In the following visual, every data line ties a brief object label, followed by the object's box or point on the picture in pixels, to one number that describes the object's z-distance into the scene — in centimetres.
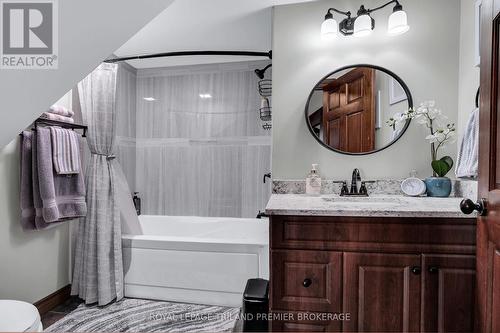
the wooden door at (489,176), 102
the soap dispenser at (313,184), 189
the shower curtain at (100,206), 214
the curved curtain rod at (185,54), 247
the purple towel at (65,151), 193
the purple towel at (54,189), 185
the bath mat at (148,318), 185
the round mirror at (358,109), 191
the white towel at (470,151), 139
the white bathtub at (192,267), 202
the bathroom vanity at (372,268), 123
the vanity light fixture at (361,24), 172
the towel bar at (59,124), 190
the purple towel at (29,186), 187
